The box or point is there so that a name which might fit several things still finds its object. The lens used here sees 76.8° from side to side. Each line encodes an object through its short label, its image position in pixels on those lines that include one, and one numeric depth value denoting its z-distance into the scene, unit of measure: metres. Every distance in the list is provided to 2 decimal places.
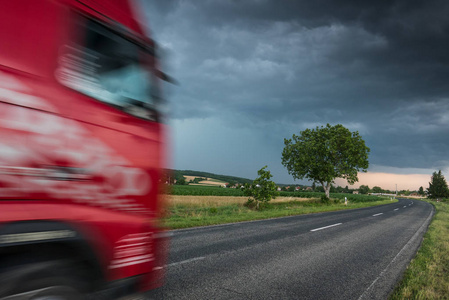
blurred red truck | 1.70
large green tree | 38.47
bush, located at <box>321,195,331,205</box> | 34.69
